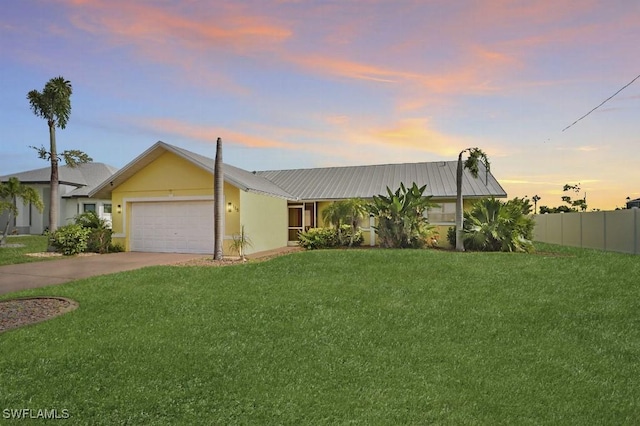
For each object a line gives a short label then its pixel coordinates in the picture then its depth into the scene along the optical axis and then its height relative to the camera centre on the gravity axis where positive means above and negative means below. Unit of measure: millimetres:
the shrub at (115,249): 18675 -1550
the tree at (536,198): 59484 +3001
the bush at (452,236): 17953 -843
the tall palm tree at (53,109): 21938 +6059
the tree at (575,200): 48625 +2349
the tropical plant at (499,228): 15750 -404
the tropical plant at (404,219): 16969 -65
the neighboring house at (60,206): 30625 +832
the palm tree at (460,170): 16094 +2010
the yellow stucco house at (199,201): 17625 +772
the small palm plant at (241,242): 16097 -1072
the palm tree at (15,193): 20516 +1227
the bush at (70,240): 17516 -1056
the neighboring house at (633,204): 32094 +1265
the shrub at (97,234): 18188 -819
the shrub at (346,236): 18750 -895
